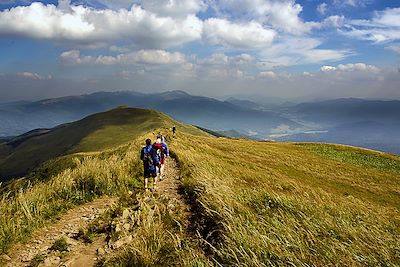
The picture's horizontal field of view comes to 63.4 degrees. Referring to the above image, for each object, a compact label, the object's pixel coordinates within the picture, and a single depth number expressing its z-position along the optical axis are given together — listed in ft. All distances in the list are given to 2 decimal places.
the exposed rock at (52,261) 24.05
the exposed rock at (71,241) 27.68
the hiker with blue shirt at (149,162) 54.85
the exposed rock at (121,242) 26.13
